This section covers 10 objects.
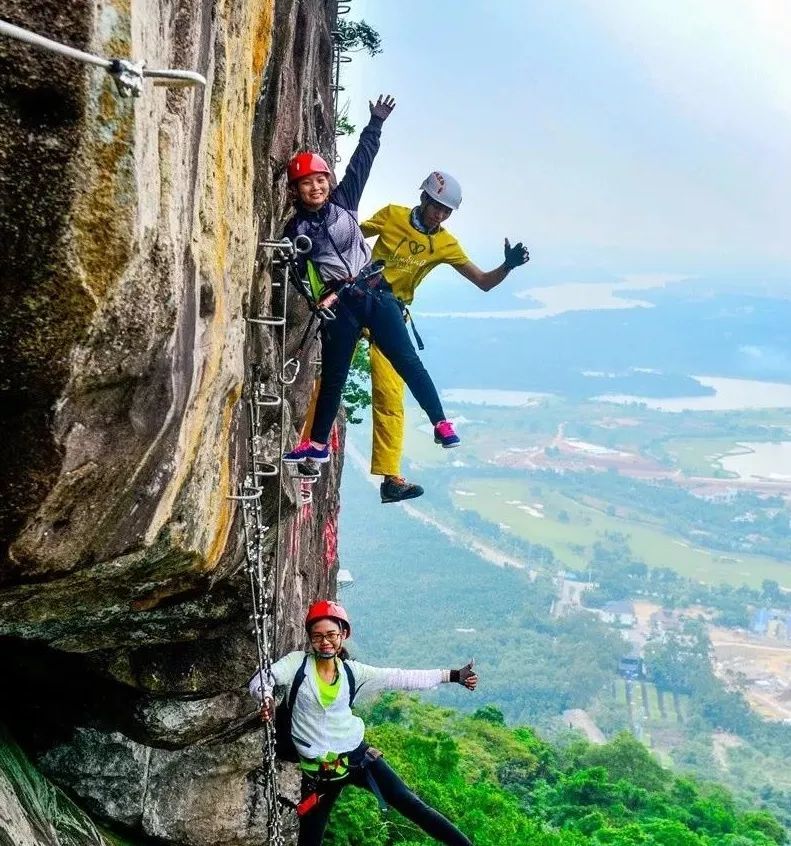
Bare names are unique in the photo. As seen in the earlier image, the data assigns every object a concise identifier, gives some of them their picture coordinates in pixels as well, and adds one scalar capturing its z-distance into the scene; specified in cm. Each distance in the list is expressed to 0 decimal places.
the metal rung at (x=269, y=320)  538
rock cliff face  281
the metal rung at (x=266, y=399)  591
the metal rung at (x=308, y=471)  635
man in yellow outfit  655
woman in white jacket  541
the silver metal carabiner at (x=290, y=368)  599
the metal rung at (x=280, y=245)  552
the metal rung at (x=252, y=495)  541
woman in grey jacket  574
